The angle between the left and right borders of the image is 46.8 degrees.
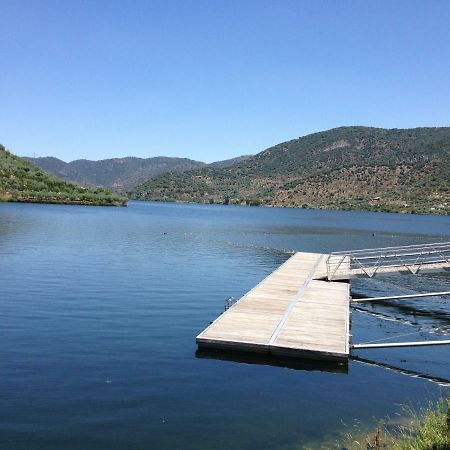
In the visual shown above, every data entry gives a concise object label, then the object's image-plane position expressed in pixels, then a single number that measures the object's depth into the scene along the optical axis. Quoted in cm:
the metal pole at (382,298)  2444
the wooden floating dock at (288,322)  1472
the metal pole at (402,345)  1605
